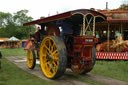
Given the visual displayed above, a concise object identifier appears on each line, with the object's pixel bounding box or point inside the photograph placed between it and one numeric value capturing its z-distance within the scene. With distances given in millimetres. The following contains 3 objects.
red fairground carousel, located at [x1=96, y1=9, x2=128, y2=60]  8227
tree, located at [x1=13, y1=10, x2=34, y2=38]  42860
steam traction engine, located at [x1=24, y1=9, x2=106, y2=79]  3773
